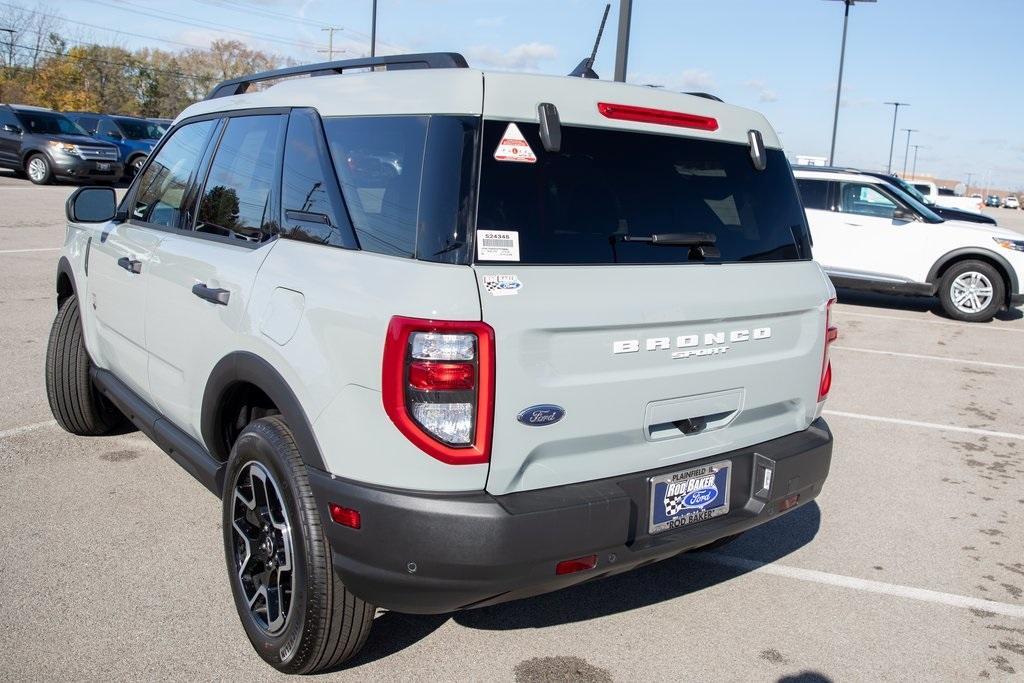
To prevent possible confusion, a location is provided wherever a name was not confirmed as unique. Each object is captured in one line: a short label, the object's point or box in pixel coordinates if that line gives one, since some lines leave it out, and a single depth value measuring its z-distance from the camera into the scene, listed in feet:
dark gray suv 71.56
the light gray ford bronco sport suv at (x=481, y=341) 8.11
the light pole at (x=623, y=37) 35.68
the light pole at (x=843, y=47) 105.07
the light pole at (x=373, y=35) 105.40
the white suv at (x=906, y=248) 38.96
